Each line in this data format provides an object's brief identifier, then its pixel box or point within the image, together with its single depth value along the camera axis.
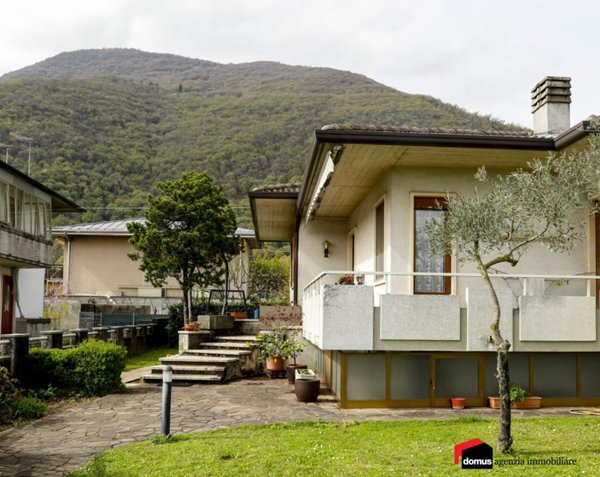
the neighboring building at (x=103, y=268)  34.31
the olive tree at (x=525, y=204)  8.92
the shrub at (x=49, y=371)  13.80
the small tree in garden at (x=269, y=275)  37.66
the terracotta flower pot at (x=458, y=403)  11.63
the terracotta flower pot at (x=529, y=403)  11.68
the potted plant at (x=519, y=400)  11.56
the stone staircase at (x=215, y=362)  15.31
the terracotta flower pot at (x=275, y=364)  16.08
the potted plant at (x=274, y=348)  15.69
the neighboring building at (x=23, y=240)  22.50
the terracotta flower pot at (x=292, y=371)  14.67
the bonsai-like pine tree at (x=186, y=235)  23.19
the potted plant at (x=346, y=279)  14.86
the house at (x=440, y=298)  11.07
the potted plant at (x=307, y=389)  12.41
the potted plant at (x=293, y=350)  14.90
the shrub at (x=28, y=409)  11.41
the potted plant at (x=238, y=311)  20.72
